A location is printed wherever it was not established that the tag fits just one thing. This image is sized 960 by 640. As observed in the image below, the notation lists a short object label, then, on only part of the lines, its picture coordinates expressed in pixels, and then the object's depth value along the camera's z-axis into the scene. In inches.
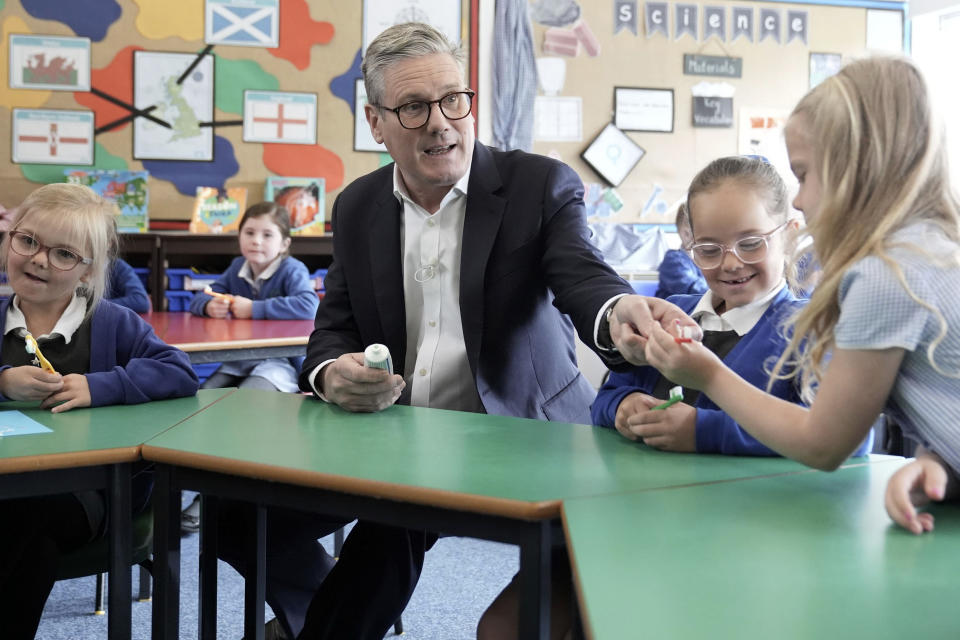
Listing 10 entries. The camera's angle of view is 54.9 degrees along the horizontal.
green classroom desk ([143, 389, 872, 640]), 45.1
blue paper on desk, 58.4
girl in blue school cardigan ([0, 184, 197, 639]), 64.7
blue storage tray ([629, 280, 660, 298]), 191.9
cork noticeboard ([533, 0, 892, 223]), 195.3
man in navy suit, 73.2
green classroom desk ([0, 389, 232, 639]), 52.1
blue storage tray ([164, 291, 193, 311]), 171.6
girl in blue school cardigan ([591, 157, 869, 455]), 59.1
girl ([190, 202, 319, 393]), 133.4
